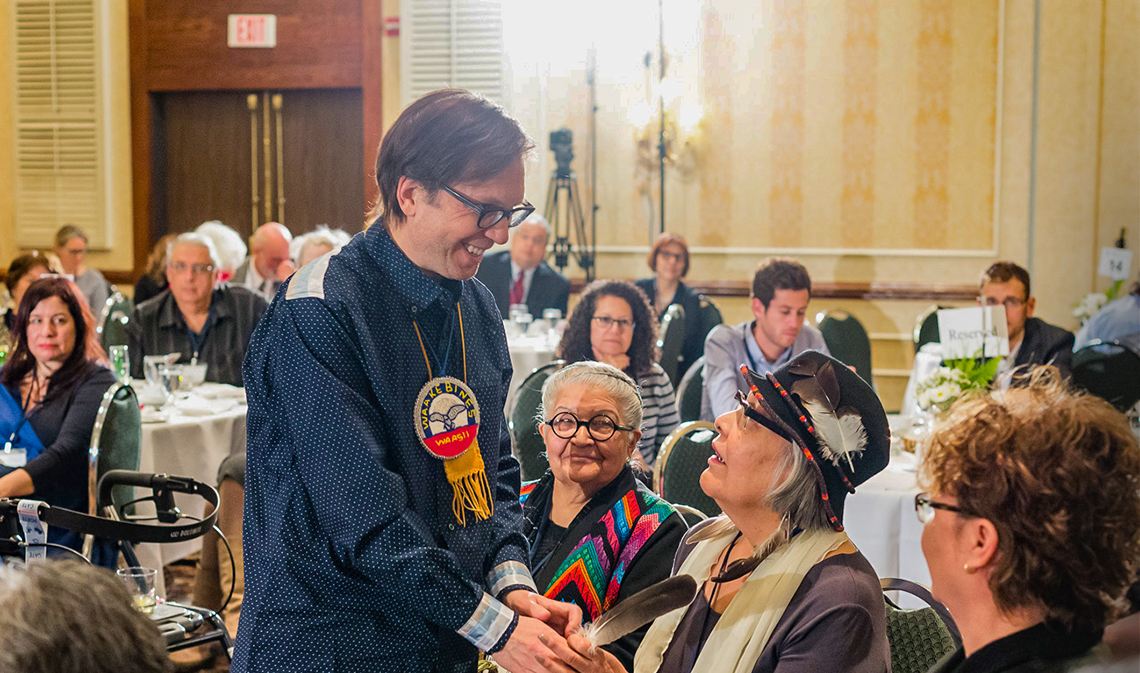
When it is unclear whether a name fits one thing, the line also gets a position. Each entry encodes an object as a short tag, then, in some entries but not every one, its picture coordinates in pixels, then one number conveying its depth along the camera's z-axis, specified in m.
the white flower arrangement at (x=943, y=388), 3.14
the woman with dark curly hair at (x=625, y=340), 3.64
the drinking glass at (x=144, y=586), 2.50
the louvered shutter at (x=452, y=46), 7.85
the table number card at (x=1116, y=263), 6.83
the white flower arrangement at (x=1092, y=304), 6.54
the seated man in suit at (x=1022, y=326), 3.95
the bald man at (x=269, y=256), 6.34
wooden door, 8.30
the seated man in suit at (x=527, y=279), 6.73
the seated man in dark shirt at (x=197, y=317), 4.61
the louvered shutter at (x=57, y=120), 8.44
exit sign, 8.12
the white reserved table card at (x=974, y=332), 3.46
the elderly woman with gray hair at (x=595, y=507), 1.91
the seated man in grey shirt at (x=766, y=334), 3.77
